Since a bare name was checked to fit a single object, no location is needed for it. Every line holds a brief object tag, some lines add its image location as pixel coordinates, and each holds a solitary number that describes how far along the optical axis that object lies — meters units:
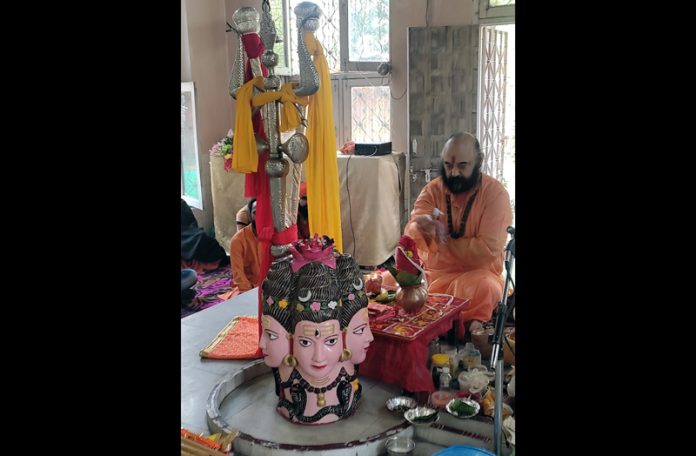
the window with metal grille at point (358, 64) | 7.86
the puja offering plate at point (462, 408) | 3.49
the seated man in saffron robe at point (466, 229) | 4.70
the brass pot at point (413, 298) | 4.17
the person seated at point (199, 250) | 8.26
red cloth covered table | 3.86
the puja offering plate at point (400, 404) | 3.70
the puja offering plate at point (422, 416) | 3.49
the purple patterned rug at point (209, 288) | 6.71
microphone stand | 2.08
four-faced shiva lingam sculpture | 3.45
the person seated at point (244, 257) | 6.64
